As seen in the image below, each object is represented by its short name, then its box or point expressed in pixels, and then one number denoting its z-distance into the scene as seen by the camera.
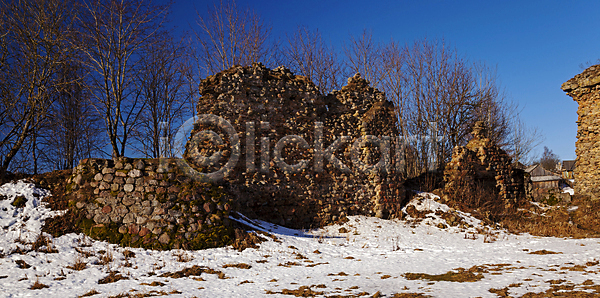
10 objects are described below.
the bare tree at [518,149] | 27.53
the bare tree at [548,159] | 70.51
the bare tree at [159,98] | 17.16
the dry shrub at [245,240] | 7.42
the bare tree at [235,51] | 17.97
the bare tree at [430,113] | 19.91
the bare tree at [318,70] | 20.55
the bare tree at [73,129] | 14.98
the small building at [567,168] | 48.31
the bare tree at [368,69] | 20.23
